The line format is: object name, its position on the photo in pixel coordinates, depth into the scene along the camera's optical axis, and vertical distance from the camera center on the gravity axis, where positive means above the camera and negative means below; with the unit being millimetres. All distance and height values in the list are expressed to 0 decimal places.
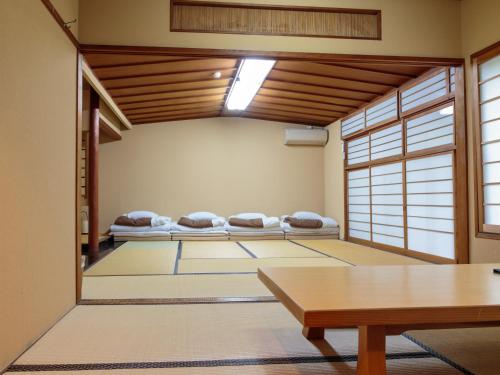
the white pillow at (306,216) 7741 -395
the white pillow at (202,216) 7601 -389
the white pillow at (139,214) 7410 -347
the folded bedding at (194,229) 7387 -617
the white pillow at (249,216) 7724 -396
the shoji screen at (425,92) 4574 +1251
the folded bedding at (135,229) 7254 -599
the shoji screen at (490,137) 3416 +497
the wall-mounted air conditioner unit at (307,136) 8367 +1223
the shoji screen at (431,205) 4570 -120
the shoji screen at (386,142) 5648 +771
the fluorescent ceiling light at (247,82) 5316 +1667
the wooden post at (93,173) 5922 +340
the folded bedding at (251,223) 7559 -519
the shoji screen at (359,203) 6625 -139
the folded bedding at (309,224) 7625 -536
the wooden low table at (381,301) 1267 -365
